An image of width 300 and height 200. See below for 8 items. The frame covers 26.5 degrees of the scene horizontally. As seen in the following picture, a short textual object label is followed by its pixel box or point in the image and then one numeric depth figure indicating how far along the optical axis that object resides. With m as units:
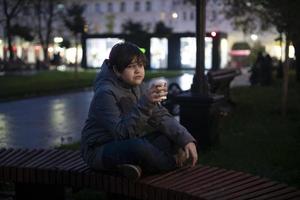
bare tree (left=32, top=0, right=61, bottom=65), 57.44
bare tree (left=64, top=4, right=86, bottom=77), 38.03
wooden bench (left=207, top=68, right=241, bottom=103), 13.90
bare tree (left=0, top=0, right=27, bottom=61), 41.84
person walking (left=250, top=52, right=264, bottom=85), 29.21
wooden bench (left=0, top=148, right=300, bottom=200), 4.07
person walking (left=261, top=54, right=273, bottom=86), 28.05
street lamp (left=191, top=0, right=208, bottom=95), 9.10
